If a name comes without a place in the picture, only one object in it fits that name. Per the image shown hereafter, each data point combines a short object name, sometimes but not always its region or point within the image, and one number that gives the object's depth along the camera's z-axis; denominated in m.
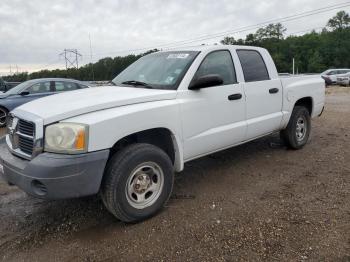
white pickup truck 3.08
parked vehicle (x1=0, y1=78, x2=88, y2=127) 10.22
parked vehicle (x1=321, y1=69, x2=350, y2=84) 27.90
